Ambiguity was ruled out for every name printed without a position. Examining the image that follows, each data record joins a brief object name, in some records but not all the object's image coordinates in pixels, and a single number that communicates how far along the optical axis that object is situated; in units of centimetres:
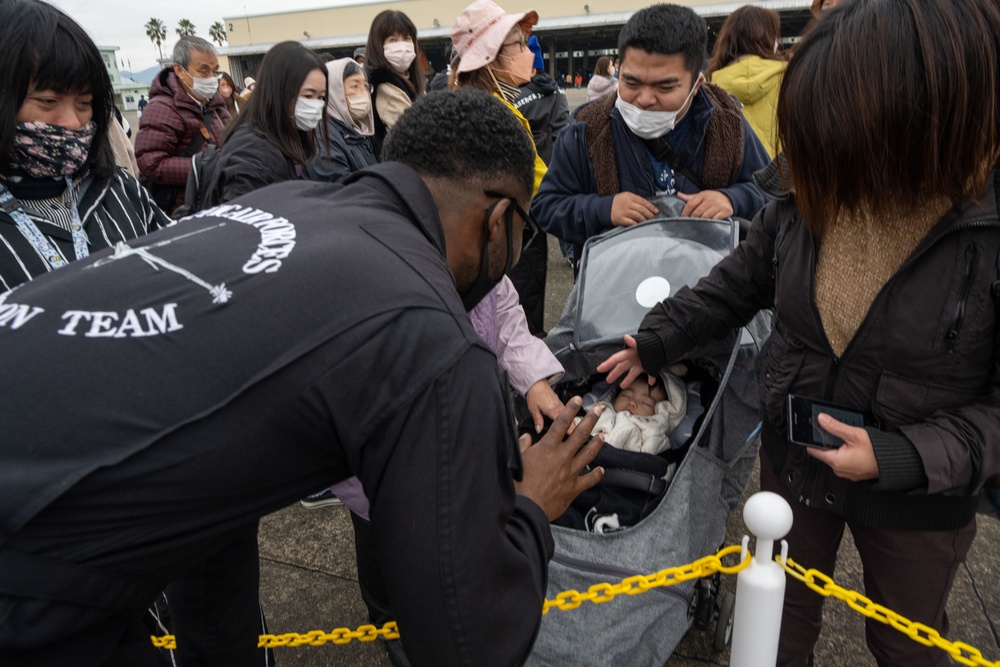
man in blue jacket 237
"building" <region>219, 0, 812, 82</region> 3325
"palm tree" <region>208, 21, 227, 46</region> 4312
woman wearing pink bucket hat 325
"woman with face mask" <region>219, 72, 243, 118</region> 719
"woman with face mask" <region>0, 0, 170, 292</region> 159
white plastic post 127
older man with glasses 381
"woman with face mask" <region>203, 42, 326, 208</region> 262
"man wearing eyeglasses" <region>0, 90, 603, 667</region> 86
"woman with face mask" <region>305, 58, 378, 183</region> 328
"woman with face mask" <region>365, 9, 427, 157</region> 423
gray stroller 172
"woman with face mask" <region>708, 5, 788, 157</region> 350
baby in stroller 235
